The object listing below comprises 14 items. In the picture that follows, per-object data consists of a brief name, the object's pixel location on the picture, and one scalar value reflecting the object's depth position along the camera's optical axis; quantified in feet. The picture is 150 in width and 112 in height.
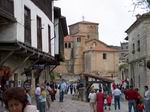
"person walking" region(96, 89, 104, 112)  40.81
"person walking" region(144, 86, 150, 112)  38.59
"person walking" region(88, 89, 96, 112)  42.86
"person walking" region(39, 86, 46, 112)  37.41
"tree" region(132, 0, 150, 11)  30.72
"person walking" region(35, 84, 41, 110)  38.36
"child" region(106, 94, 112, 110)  51.55
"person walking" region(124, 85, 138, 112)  41.55
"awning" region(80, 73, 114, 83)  74.35
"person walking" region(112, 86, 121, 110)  54.67
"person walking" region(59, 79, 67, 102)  63.34
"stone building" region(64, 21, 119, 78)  204.81
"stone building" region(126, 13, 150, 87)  83.15
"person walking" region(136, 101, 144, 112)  39.48
